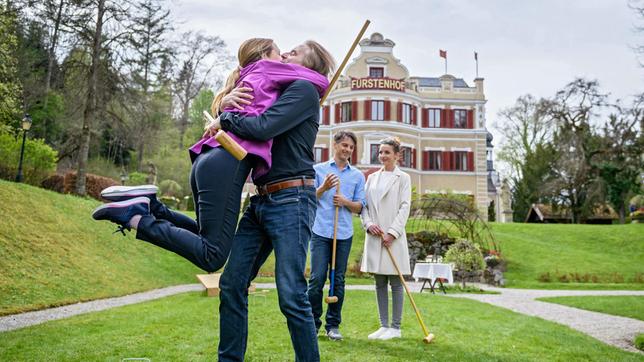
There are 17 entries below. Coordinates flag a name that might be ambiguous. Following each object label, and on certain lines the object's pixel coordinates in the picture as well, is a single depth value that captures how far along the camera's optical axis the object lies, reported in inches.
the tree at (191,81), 1498.5
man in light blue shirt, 202.7
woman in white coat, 209.2
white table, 557.0
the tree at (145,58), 756.0
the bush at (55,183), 813.9
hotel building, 1451.8
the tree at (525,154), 1665.0
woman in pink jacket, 112.0
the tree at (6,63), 613.9
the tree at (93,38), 734.5
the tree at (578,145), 1387.8
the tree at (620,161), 1291.8
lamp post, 637.9
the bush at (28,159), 724.0
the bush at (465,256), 651.5
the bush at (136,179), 1103.0
